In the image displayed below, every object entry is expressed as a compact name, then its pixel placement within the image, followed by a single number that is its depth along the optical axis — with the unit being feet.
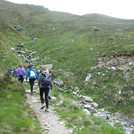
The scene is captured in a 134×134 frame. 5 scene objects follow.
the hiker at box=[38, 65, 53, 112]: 26.53
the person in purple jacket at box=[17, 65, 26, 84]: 42.16
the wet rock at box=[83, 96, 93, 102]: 50.23
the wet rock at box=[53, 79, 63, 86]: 62.36
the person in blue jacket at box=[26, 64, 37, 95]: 37.47
